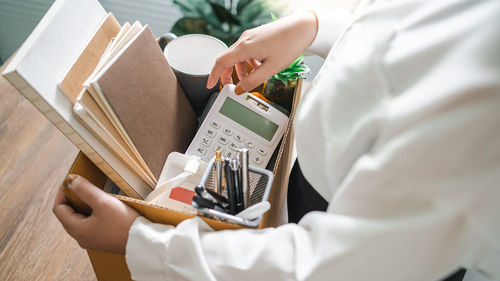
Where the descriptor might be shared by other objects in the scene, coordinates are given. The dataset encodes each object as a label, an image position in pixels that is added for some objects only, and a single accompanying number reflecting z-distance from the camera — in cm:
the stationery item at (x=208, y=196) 43
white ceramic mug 66
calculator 59
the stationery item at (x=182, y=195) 54
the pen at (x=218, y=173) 47
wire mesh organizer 44
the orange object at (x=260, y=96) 67
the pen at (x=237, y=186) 48
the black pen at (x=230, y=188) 48
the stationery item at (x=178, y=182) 52
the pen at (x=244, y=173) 47
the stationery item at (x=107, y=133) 43
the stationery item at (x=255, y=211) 44
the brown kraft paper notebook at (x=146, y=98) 46
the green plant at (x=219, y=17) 97
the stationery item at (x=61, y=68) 39
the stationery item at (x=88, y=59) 44
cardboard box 47
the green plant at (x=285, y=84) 64
